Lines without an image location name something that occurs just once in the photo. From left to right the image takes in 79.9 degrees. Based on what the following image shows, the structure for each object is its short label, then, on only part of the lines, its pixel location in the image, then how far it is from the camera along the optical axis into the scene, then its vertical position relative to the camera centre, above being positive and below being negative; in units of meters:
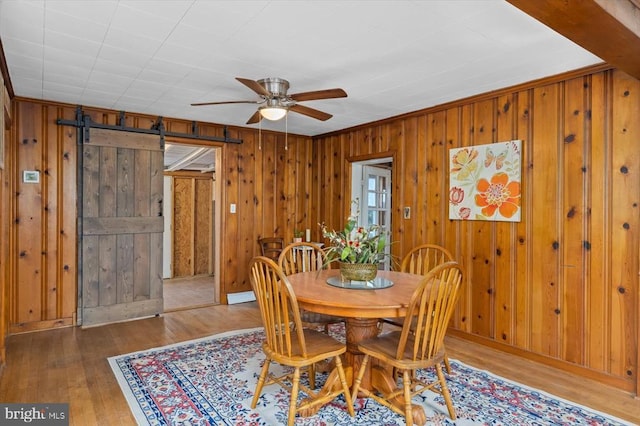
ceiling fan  2.77 +0.85
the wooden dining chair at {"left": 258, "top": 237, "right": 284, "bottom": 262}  5.24 -0.50
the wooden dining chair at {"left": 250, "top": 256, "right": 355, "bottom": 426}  2.12 -0.81
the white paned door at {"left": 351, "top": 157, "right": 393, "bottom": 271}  5.26 +0.28
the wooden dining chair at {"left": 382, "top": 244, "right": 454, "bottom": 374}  3.00 -0.49
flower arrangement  2.64 -0.24
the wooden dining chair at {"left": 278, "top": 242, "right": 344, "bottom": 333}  3.42 -0.47
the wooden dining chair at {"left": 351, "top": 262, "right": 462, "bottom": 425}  2.06 -0.79
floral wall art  3.37 +0.28
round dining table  2.16 -0.53
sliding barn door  4.14 -0.18
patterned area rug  2.27 -1.23
